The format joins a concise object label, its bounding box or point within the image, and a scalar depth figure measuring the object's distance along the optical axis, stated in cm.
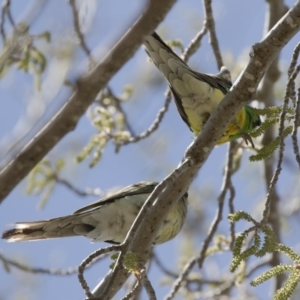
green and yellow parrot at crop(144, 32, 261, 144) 911
